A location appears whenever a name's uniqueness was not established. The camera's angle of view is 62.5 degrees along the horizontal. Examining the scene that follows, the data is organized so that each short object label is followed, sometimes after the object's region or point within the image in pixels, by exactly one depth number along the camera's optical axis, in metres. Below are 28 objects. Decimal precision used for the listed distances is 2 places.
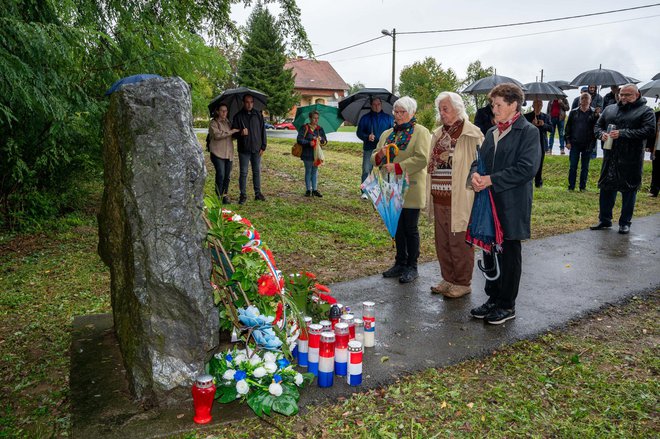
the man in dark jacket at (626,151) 7.65
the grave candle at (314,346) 3.49
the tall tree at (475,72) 52.81
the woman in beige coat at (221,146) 9.90
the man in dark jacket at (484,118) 9.40
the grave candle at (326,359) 3.39
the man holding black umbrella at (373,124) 10.27
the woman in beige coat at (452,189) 4.77
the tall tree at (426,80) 44.84
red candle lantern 3.03
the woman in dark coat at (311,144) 11.18
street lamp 31.91
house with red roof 67.78
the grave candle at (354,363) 3.42
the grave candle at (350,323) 3.73
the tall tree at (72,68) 5.15
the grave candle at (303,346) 3.63
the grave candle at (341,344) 3.48
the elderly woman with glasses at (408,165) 5.34
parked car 44.28
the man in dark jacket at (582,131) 11.67
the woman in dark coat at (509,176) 4.23
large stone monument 3.00
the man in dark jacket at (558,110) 15.83
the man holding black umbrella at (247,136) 10.22
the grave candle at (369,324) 4.00
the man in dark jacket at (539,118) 11.91
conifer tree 41.97
